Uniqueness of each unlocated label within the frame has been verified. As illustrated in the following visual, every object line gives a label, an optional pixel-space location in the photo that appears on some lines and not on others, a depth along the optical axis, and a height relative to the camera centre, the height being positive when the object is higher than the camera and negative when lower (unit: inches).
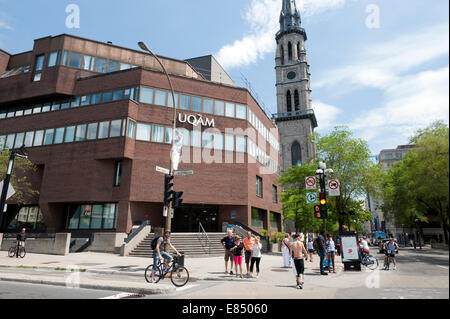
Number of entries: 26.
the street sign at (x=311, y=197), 605.7 +66.7
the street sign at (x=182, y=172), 514.9 +97.3
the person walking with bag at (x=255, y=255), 479.6 -45.5
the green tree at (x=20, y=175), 1024.1 +189.4
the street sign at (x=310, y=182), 616.0 +99.2
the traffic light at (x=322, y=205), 535.5 +44.3
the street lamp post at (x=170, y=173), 497.2 +98.1
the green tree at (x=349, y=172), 1061.1 +207.1
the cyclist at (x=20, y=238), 729.0 -31.0
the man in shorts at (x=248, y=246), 494.9 -30.7
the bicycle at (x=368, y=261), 617.9 -67.3
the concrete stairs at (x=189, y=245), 811.4 -52.3
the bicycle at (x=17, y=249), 720.5 -60.5
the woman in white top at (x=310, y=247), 844.5 -54.4
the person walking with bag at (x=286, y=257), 608.1 -58.9
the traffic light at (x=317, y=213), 544.2 +29.7
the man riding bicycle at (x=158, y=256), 405.4 -40.2
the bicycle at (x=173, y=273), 386.0 -62.1
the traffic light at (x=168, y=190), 496.6 +62.7
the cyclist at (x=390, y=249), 577.0 -38.1
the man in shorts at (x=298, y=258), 367.9 -38.1
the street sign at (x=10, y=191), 570.9 +67.0
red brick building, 1030.4 +326.1
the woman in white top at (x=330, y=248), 546.9 -35.5
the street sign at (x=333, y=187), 594.8 +86.5
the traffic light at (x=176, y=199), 490.9 +48.0
